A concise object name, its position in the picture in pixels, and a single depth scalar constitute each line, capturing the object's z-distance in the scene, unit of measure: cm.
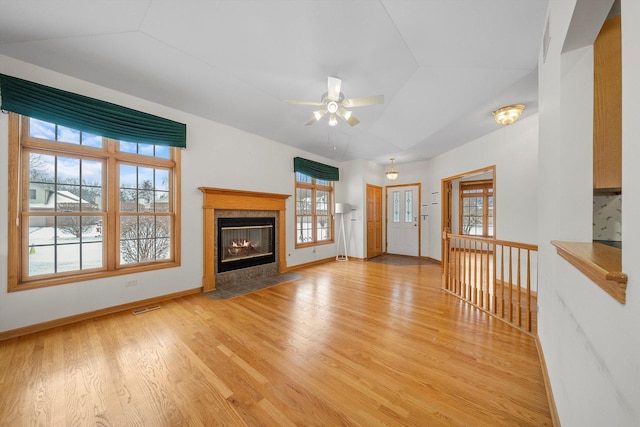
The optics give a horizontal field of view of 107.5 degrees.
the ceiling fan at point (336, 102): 267
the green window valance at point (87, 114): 235
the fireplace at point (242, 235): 381
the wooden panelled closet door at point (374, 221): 655
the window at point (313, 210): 563
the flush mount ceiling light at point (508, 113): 321
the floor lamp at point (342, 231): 610
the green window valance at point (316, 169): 532
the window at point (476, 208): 831
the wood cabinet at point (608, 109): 114
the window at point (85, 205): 248
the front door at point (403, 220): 668
